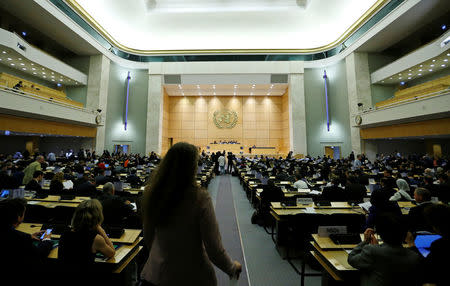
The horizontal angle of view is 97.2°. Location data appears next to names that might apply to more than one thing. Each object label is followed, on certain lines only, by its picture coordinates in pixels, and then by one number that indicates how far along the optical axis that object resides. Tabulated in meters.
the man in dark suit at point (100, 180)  5.39
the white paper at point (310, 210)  3.16
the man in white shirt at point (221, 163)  13.21
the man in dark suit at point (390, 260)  1.31
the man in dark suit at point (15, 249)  1.32
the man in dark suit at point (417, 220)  2.47
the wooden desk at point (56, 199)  3.64
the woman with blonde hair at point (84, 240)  1.53
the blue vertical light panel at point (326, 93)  18.33
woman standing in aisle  0.99
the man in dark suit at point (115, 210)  2.81
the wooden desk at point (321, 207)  3.49
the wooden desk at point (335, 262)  1.68
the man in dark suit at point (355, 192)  4.09
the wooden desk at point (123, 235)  2.13
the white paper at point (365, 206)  3.09
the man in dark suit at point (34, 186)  4.24
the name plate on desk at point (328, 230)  2.22
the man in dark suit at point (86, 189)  4.11
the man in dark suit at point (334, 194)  4.21
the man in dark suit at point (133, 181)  5.40
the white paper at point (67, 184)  4.77
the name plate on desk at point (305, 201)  3.61
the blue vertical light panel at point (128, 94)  19.04
